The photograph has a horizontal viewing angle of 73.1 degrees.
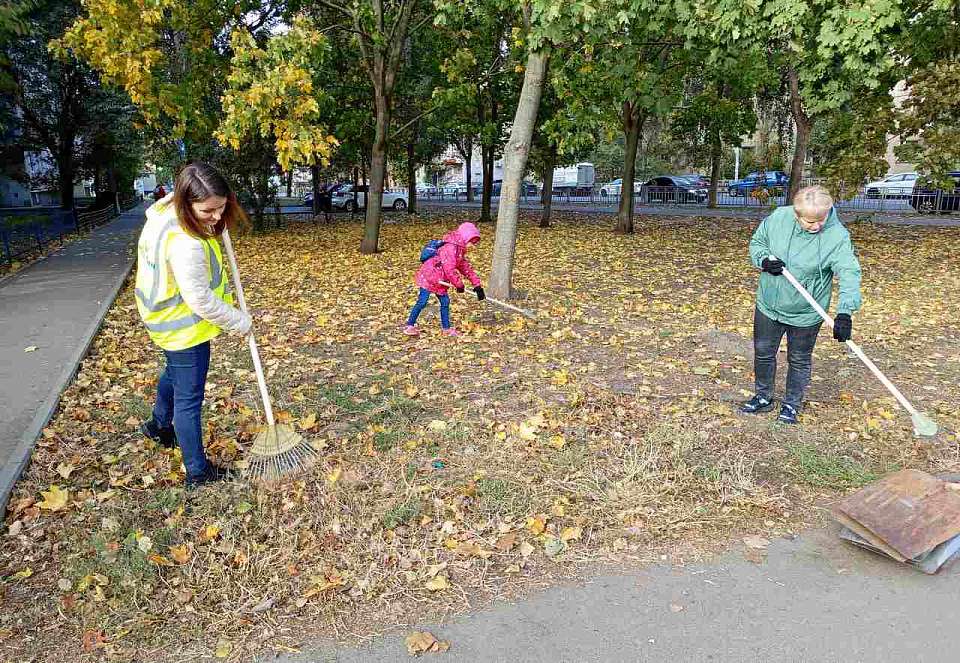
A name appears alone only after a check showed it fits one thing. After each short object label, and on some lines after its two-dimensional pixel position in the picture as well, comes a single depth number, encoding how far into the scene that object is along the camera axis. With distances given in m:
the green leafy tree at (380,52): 12.51
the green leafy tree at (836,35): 7.29
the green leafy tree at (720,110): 14.42
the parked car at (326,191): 29.58
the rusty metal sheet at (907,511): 3.10
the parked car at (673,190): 31.97
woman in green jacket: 4.28
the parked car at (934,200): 22.06
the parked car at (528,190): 44.88
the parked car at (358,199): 31.09
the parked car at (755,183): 29.08
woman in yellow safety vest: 3.36
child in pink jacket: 6.59
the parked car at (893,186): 28.22
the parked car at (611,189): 38.53
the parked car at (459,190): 47.61
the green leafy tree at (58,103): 23.02
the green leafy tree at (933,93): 12.43
